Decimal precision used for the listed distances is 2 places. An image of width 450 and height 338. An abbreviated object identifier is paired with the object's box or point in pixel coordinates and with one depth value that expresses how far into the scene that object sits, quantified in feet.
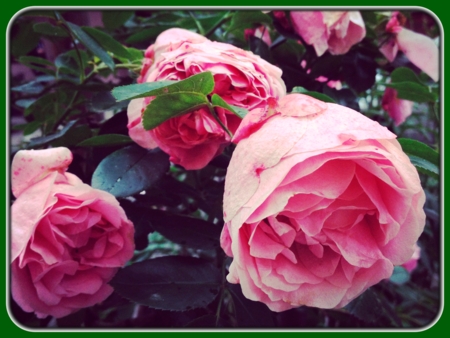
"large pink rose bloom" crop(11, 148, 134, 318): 0.92
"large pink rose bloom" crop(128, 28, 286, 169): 0.86
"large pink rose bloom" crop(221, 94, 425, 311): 0.62
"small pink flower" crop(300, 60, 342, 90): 1.47
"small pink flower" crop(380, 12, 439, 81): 1.31
